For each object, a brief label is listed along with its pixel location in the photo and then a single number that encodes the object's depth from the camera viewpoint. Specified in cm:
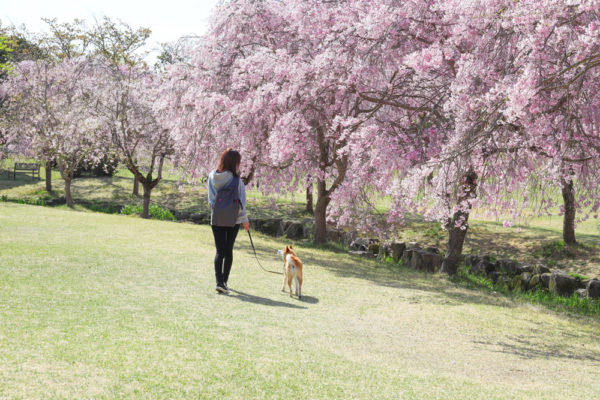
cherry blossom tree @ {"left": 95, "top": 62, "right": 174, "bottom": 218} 2406
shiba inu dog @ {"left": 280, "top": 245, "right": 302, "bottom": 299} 809
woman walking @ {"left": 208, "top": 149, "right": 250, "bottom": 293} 773
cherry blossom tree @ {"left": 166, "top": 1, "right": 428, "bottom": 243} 1248
